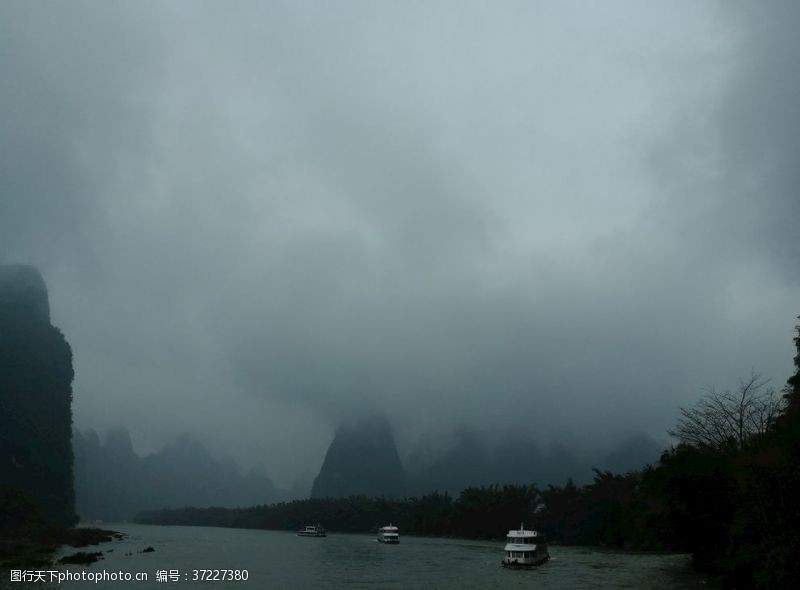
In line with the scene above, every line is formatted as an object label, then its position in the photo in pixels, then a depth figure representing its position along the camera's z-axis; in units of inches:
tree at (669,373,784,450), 1728.6
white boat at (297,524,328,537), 4377.5
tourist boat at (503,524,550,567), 2095.2
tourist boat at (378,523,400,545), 3511.3
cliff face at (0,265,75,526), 3786.9
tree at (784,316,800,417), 1385.8
